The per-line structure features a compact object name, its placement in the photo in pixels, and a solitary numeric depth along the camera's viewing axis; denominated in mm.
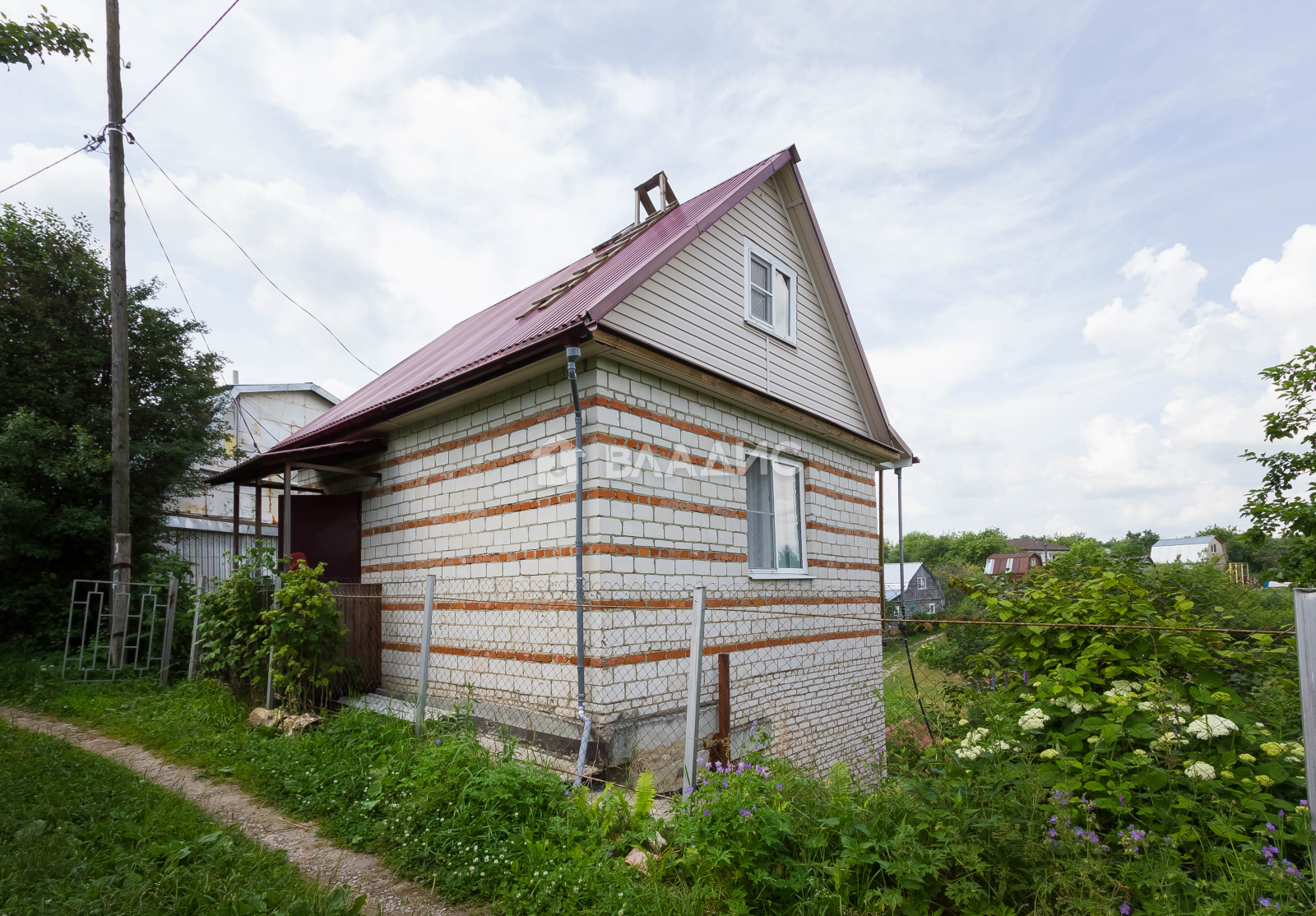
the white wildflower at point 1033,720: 3457
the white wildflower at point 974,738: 3573
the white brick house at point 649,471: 5785
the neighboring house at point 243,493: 14500
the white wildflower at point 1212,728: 3007
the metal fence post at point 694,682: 4375
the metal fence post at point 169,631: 9648
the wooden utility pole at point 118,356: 9852
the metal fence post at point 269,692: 7035
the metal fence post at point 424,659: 5613
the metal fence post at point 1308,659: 2783
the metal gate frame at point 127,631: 9695
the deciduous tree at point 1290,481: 7500
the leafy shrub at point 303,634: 6688
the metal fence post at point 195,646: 8992
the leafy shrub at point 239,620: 7422
